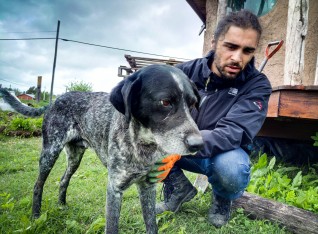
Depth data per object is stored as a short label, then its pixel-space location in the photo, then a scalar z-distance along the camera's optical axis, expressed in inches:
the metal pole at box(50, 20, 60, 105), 730.8
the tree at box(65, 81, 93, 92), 837.4
